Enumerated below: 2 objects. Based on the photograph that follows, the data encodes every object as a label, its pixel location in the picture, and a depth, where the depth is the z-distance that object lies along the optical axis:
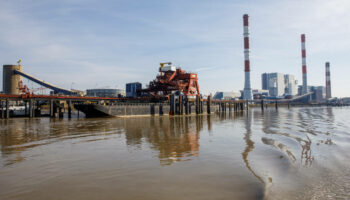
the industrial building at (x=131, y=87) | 142.25
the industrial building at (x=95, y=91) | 196.62
